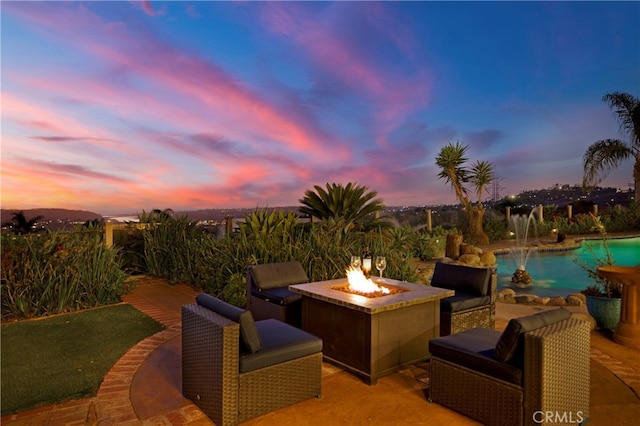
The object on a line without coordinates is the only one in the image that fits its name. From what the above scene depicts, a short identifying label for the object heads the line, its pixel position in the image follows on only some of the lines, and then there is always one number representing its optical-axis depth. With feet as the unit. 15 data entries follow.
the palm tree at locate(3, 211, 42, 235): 38.70
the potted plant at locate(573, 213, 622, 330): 15.48
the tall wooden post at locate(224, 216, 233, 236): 28.32
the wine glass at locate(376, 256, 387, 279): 13.69
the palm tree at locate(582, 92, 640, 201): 49.32
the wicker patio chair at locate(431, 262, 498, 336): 13.64
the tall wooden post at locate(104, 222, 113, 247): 24.57
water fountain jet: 30.25
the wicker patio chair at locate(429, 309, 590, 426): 7.87
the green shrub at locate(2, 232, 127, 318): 17.46
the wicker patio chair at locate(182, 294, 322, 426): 8.50
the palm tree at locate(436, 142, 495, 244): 53.93
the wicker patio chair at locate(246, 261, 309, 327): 14.32
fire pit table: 10.91
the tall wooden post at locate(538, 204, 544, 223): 62.87
